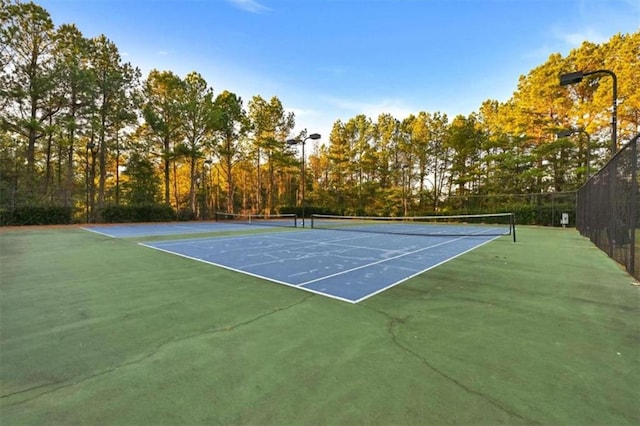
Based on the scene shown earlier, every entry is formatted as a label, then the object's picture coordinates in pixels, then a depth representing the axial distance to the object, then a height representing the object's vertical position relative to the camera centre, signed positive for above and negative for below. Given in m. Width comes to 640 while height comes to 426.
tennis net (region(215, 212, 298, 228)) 27.88 -0.94
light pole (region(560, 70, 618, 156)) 7.42 +3.59
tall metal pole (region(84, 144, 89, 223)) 23.04 +2.39
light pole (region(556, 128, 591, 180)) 11.57 +3.31
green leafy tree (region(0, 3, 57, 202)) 19.39 +9.60
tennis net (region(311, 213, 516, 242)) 14.46 -1.07
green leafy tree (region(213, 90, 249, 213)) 29.09 +8.92
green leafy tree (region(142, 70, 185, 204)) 25.73 +9.42
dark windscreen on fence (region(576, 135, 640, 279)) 5.02 +0.09
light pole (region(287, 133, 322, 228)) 15.22 +4.12
